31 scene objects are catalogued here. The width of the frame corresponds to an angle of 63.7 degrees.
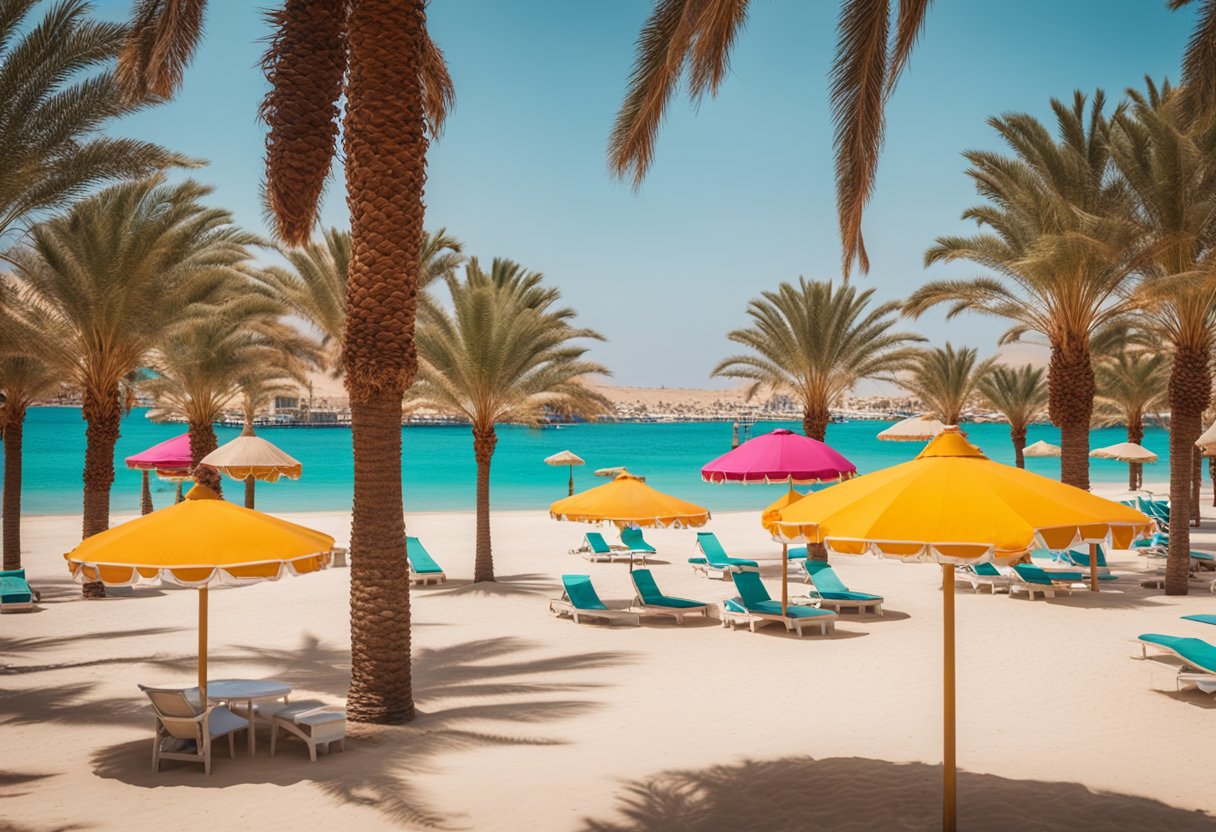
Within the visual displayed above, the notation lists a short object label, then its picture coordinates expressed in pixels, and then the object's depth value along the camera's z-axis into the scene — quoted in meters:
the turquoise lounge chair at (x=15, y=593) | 15.12
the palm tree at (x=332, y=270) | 19.61
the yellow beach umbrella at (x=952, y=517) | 5.35
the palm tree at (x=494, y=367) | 18.70
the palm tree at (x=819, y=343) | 22.83
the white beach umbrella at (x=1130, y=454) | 31.09
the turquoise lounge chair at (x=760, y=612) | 13.51
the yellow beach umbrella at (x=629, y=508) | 14.49
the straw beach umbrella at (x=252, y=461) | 19.84
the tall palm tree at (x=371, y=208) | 9.04
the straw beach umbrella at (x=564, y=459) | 36.56
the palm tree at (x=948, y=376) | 37.88
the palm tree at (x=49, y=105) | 10.85
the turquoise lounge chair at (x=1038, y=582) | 16.22
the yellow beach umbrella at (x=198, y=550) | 7.42
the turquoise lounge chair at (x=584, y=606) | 14.48
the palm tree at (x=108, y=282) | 16.27
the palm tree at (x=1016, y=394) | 39.06
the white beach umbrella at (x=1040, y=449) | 41.88
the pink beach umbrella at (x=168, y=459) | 23.83
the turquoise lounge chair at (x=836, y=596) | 14.98
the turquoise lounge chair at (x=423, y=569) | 18.42
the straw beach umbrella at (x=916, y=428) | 26.33
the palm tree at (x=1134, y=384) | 34.62
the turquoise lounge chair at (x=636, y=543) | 22.61
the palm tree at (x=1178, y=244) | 15.70
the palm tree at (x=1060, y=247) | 17.88
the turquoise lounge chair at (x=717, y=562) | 19.39
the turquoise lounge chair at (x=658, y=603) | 14.70
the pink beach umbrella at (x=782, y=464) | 15.66
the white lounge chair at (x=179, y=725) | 7.64
